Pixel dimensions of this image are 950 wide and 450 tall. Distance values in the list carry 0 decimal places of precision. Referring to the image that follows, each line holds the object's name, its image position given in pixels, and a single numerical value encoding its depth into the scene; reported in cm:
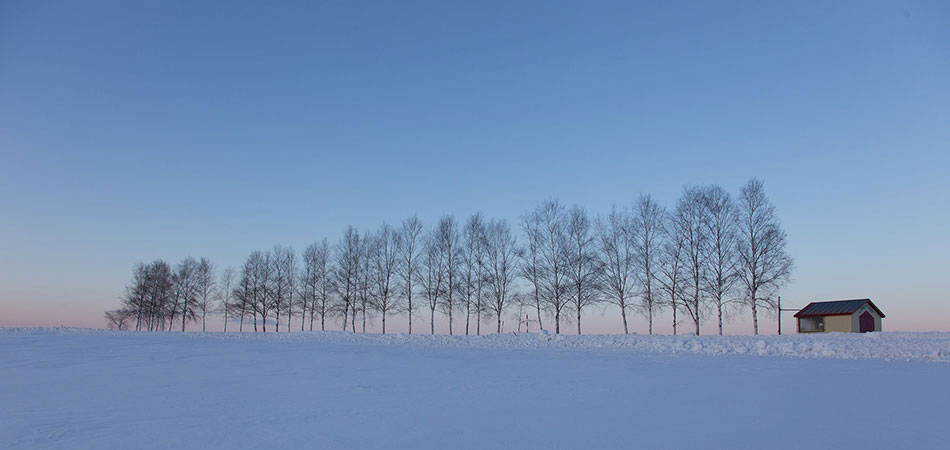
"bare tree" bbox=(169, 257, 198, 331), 5100
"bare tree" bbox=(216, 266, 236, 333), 4862
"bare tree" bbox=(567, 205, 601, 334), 3425
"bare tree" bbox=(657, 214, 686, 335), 3144
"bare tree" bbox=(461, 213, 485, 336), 3851
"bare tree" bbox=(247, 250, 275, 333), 4644
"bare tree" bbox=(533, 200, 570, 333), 3478
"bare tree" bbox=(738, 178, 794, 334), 2927
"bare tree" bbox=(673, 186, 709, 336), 3064
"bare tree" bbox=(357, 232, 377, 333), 4128
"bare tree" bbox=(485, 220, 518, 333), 3769
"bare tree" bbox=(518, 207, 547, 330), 3569
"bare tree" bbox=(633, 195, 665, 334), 3228
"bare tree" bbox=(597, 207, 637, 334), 3328
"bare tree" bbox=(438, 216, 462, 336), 3912
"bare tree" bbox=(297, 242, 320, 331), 4459
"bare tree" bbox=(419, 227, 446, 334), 3916
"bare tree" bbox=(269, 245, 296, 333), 4616
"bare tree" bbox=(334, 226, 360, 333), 4188
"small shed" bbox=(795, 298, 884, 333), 3372
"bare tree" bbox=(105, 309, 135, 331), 5601
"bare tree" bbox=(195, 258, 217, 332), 5044
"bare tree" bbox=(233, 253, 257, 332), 4694
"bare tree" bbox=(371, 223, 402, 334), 4038
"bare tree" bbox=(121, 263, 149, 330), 5355
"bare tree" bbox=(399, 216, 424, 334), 3972
